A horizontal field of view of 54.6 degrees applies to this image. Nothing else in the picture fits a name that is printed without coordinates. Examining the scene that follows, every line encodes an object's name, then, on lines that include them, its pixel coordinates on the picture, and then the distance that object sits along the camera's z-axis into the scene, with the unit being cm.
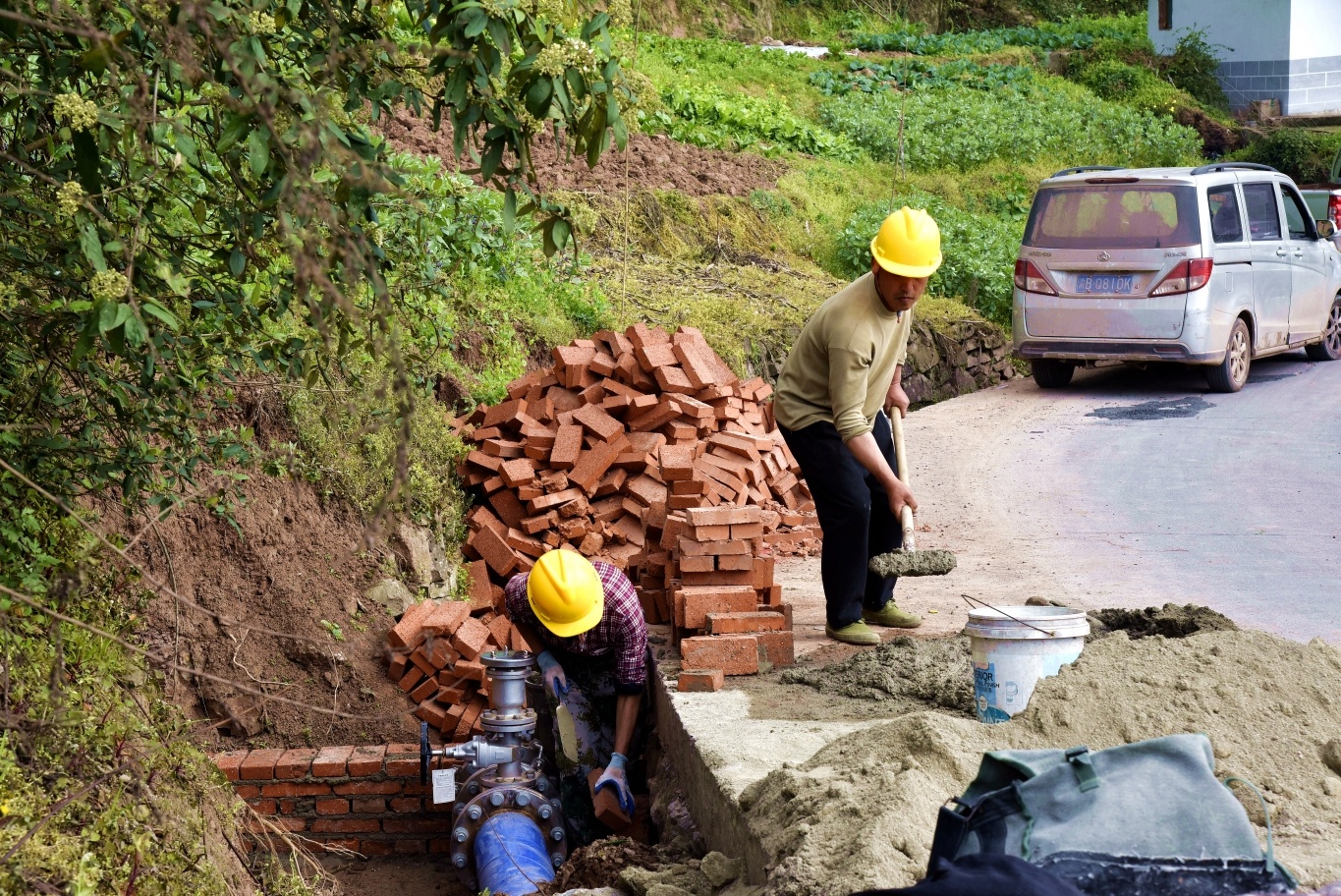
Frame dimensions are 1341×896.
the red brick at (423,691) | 679
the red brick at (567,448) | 842
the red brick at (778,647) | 574
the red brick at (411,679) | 686
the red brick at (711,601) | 574
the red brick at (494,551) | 800
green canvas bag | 280
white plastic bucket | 438
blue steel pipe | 506
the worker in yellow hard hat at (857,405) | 530
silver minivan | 1105
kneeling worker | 548
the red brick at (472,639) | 675
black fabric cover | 237
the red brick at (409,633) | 692
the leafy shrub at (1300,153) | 2300
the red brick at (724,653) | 555
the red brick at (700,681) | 541
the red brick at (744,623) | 563
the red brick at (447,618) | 691
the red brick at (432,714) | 671
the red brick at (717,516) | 584
